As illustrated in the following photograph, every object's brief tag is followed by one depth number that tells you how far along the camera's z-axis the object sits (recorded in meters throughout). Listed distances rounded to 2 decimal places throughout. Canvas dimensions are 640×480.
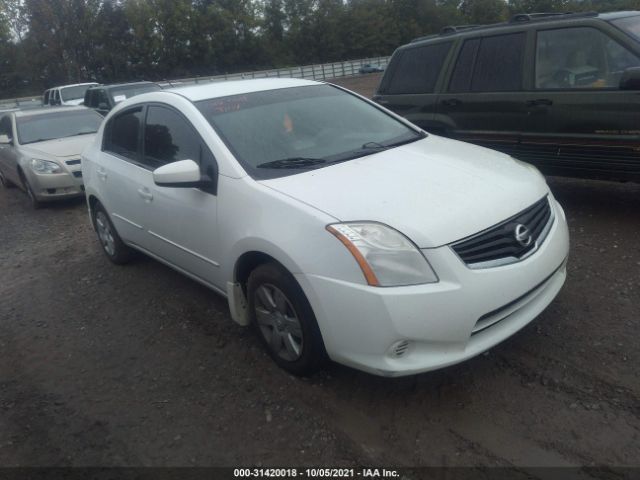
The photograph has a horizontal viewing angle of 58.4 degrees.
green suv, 4.83
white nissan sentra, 2.79
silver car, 8.46
